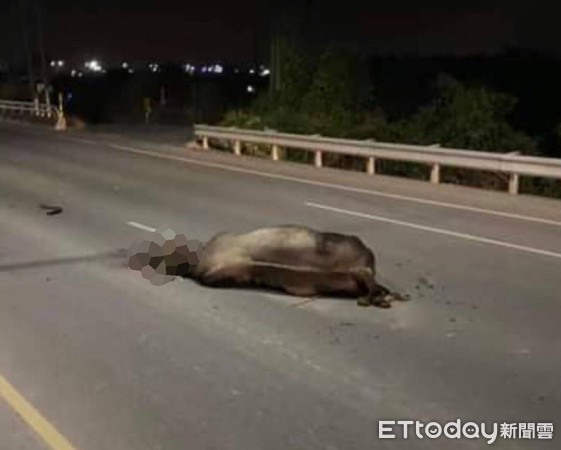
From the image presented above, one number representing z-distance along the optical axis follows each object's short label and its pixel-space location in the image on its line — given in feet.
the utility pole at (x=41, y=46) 148.15
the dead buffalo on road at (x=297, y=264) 28.50
